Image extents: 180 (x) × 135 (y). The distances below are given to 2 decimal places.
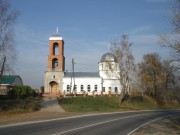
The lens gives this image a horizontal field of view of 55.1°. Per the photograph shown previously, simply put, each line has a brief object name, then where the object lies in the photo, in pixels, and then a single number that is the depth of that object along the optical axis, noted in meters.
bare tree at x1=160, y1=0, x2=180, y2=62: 12.91
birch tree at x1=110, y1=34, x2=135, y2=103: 28.83
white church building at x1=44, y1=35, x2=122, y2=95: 38.90
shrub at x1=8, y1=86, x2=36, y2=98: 25.12
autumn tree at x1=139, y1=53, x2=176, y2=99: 38.69
